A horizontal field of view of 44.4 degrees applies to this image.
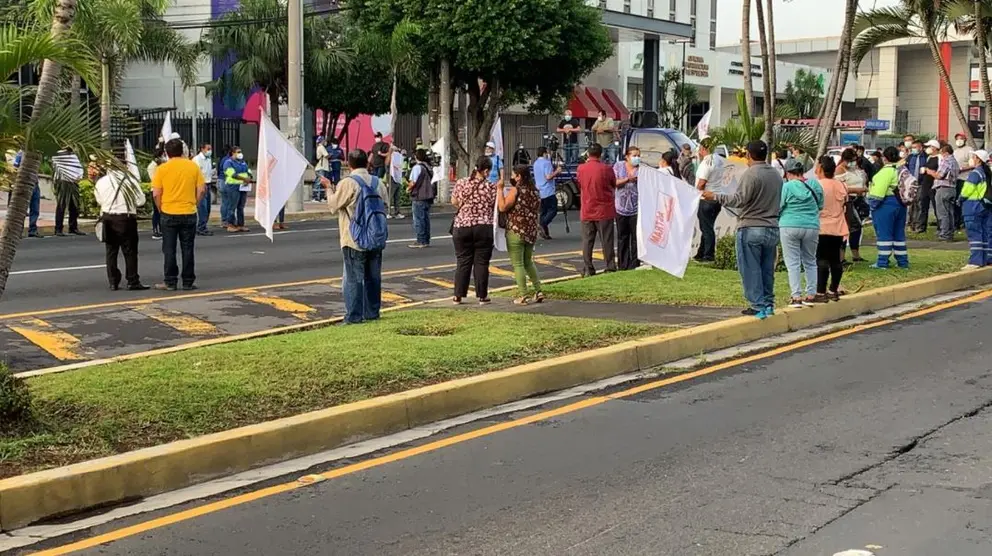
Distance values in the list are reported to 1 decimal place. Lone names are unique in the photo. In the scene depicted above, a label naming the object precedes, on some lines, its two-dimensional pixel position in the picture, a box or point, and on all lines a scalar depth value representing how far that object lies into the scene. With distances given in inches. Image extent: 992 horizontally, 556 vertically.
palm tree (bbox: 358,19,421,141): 1291.8
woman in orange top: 540.4
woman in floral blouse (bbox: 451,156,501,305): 528.7
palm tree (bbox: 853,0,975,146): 1011.9
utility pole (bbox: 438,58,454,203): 1348.4
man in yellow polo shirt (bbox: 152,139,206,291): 588.7
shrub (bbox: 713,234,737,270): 665.0
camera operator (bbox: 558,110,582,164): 1285.4
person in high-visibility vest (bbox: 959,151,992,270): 669.9
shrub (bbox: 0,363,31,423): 274.4
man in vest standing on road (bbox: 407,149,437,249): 808.9
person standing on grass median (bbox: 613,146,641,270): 641.6
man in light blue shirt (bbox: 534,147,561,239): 846.5
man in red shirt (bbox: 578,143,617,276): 625.0
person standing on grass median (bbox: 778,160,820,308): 498.9
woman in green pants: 526.3
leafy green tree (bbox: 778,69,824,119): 2468.0
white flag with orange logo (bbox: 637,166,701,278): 543.8
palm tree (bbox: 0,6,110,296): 271.4
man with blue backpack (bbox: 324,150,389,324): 459.2
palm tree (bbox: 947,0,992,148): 1043.6
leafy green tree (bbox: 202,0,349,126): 1434.5
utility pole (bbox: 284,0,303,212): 1088.2
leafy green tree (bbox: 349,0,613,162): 1315.2
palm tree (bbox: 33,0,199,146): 971.9
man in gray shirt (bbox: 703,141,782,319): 481.1
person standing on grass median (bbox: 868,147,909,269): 658.8
